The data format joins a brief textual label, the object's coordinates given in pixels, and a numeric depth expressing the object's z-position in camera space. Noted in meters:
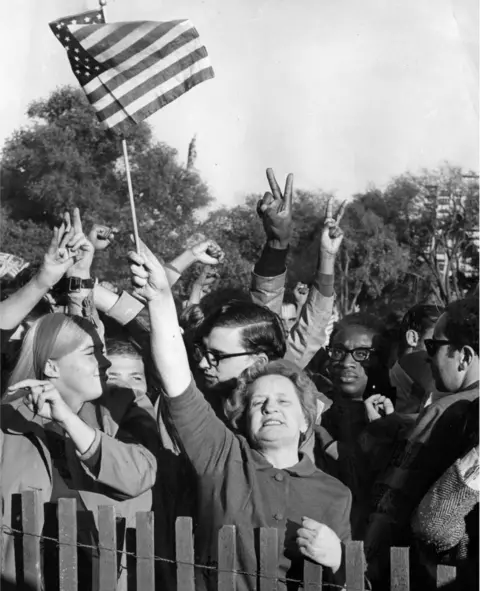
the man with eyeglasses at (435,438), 3.79
